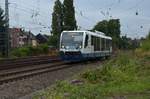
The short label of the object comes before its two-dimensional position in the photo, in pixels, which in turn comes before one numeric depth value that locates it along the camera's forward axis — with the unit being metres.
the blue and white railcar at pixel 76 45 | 21.86
